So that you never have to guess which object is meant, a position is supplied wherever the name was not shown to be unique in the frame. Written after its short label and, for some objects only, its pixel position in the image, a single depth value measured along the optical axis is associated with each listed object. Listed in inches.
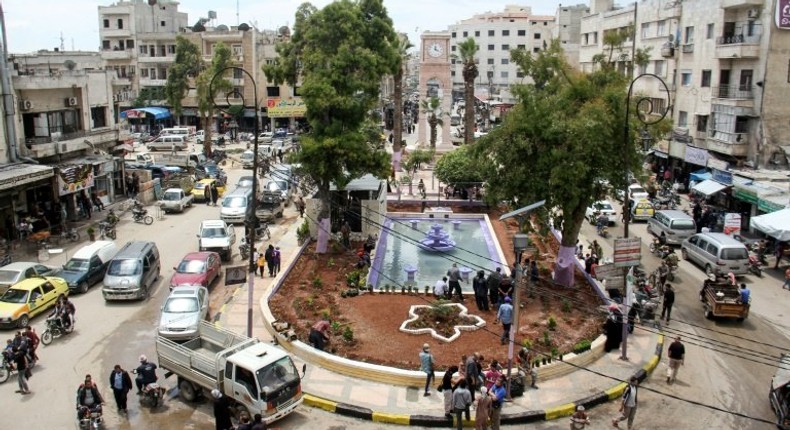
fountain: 1229.1
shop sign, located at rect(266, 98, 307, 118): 3031.5
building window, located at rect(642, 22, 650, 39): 2010.3
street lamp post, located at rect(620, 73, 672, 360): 786.2
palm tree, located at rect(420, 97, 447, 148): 2521.4
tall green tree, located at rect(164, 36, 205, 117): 2630.4
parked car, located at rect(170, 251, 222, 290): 1004.6
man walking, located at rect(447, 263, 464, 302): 934.4
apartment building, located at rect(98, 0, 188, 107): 3090.6
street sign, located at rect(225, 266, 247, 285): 956.0
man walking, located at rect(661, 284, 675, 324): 888.3
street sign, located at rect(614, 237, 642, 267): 786.2
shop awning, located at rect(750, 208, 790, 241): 1105.7
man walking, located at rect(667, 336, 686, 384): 731.4
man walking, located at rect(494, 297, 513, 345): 791.7
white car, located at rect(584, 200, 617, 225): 1482.5
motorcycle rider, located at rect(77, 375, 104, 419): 625.3
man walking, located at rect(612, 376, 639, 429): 629.6
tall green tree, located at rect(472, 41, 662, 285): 916.6
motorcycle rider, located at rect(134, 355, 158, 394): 677.3
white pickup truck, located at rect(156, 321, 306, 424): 625.6
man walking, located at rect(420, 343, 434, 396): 689.1
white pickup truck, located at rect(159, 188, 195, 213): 1566.2
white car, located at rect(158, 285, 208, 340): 798.5
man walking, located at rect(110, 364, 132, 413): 655.8
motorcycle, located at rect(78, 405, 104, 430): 619.5
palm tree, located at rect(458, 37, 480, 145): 2269.9
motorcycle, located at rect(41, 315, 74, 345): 829.8
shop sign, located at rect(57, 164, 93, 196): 1358.3
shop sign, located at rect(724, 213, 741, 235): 1247.5
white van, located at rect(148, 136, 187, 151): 2593.5
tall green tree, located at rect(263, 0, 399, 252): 1115.9
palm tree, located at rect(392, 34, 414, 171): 2167.3
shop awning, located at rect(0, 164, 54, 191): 1162.6
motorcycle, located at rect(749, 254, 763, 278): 1128.8
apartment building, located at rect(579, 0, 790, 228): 1461.6
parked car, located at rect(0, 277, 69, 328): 869.8
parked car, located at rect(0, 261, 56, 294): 960.3
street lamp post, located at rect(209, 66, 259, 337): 786.2
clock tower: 2394.2
